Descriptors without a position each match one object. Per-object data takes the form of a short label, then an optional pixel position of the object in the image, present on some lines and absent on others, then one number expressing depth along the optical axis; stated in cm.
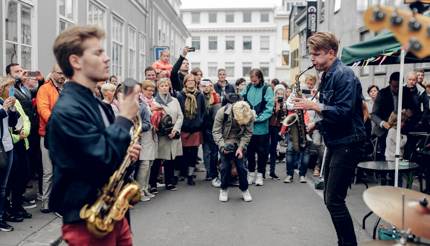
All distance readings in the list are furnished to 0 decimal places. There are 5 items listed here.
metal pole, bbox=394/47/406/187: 573
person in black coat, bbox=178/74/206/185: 936
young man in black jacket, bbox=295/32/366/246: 470
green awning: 567
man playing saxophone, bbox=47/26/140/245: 276
